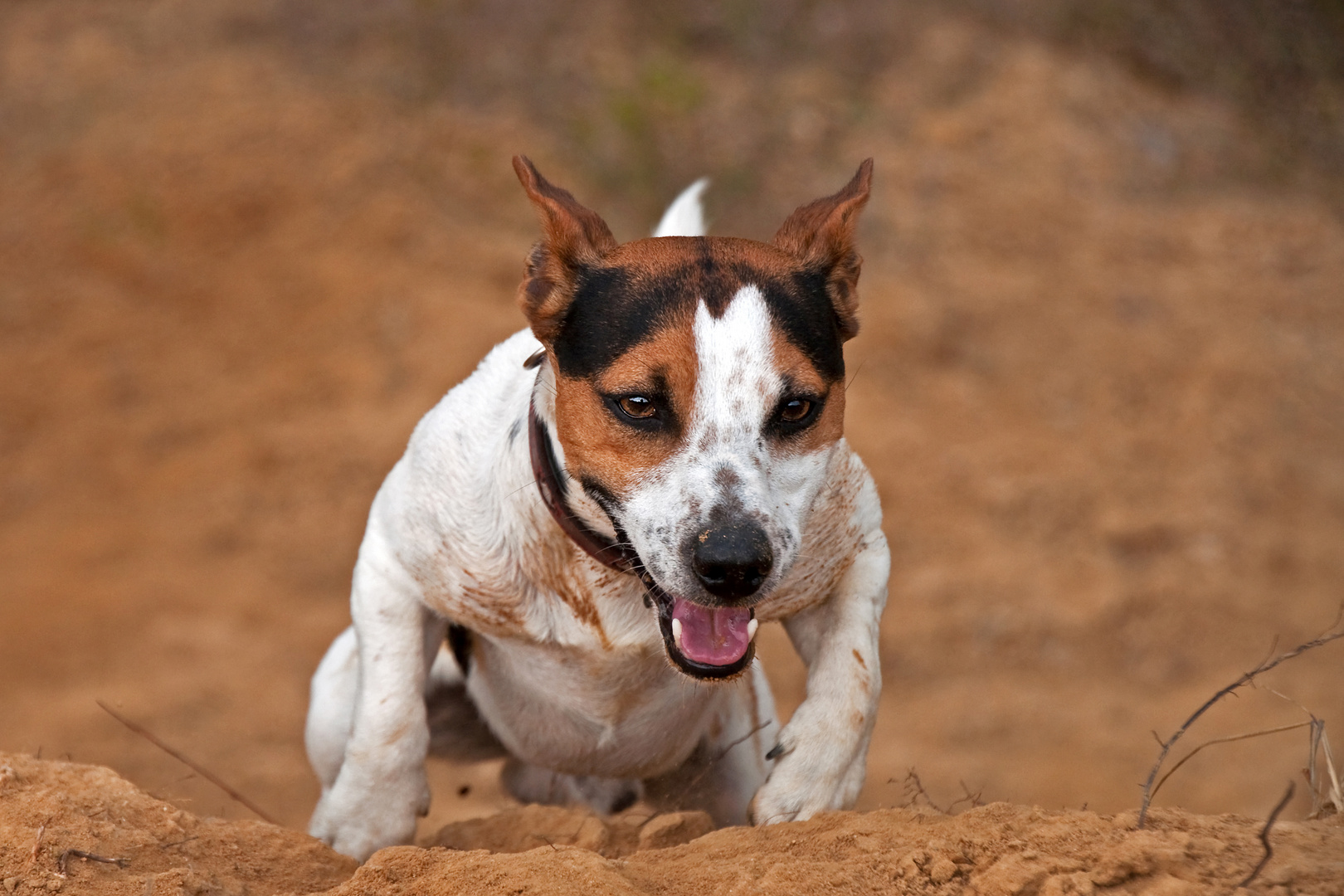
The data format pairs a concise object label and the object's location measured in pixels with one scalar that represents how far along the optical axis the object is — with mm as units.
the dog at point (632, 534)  6484
